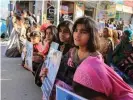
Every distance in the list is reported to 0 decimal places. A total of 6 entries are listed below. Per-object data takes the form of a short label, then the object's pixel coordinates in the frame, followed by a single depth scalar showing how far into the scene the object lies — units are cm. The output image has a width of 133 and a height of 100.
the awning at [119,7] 1516
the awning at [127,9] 1676
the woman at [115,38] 419
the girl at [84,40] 139
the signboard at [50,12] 1146
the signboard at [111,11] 1203
